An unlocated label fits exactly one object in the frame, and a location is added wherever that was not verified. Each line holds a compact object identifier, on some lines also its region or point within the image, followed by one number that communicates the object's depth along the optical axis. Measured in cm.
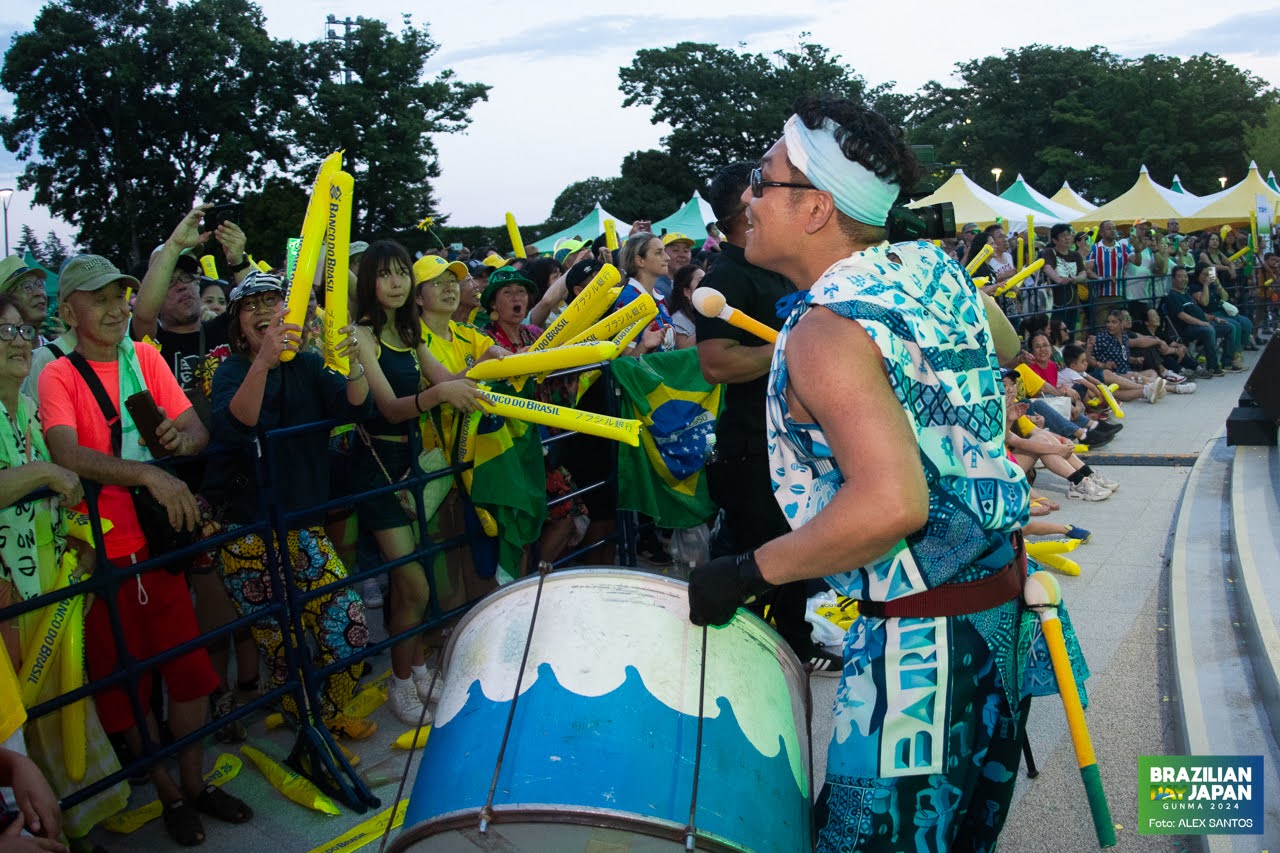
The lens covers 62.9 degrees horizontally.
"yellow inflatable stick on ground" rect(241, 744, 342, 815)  377
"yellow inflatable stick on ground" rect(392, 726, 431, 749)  421
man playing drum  175
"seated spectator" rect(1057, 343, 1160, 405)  1080
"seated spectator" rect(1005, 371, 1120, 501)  741
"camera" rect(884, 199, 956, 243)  217
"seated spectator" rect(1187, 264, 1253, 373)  1512
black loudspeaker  715
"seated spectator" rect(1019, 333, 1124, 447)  973
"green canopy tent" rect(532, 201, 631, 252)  2055
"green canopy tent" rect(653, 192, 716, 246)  2136
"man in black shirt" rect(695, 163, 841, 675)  403
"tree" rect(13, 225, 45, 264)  3516
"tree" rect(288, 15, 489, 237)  3928
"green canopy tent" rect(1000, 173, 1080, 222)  2619
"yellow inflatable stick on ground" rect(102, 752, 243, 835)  371
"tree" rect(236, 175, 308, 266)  3155
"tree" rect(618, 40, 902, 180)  5512
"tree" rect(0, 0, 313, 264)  3644
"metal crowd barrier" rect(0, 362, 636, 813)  325
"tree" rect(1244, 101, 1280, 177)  5869
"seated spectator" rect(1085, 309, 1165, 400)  1279
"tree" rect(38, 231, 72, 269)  3315
